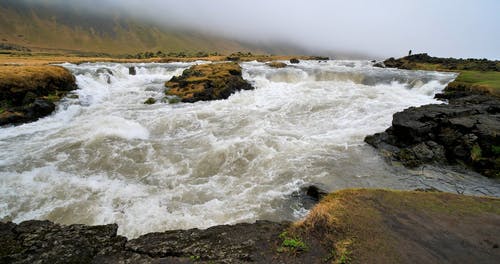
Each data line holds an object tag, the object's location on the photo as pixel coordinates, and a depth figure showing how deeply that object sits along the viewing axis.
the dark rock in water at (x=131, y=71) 45.29
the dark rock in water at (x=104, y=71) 38.17
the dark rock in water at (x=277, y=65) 53.93
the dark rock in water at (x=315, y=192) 10.23
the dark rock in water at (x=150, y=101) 27.38
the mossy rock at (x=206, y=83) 29.20
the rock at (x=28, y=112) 19.70
